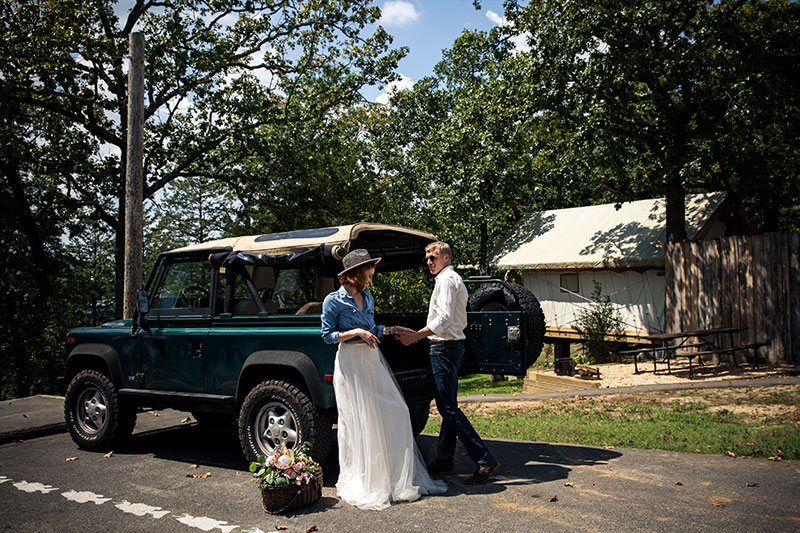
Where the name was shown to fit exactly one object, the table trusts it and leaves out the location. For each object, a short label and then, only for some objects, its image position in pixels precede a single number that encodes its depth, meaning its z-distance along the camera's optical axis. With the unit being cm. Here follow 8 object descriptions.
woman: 507
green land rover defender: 571
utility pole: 998
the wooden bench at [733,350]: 1274
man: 548
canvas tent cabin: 2041
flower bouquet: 483
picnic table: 1316
